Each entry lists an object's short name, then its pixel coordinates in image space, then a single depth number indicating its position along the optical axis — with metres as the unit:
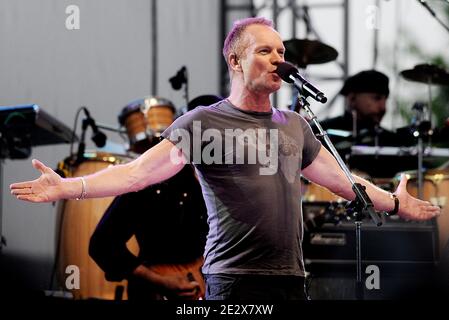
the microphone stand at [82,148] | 12.20
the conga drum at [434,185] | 12.65
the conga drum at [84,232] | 11.92
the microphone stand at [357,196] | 6.44
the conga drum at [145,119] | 12.80
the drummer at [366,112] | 13.45
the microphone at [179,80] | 12.82
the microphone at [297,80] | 6.33
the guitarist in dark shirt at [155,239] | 9.14
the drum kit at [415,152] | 11.97
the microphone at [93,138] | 12.16
